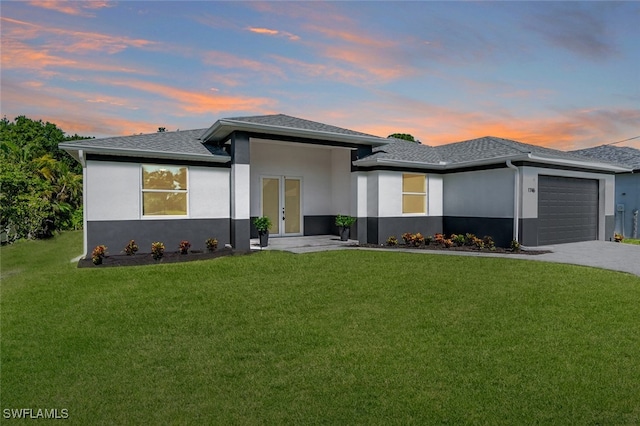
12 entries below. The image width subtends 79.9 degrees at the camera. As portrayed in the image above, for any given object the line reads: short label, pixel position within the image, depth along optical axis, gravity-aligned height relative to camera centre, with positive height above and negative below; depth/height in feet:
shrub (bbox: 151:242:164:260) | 35.53 -3.98
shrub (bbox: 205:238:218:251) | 39.74 -3.81
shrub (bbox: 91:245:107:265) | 33.60 -4.20
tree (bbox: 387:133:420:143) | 131.91 +25.20
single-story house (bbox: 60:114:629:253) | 37.96 +2.55
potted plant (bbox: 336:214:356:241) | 48.06 -2.06
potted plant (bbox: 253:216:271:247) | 42.11 -2.25
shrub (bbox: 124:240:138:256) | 36.52 -3.97
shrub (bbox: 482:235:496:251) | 43.75 -4.07
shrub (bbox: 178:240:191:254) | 37.91 -3.93
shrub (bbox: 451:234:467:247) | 46.60 -3.96
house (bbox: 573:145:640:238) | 65.41 +1.36
